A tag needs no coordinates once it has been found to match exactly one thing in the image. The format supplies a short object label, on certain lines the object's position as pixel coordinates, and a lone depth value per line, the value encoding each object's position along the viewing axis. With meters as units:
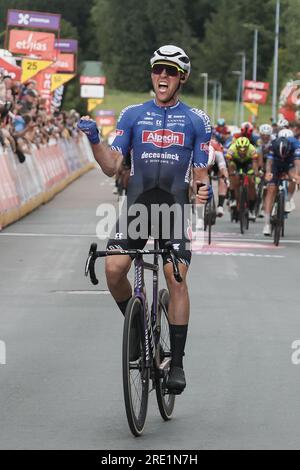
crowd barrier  23.64
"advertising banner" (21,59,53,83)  41.41
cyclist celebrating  7.97
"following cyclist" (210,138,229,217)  22.41
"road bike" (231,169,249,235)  23.17
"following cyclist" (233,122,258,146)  25.53
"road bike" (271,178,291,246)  20.52
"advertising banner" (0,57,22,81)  31.78
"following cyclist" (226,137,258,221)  24.66
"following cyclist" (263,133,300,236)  21.67
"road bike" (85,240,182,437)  7.25
